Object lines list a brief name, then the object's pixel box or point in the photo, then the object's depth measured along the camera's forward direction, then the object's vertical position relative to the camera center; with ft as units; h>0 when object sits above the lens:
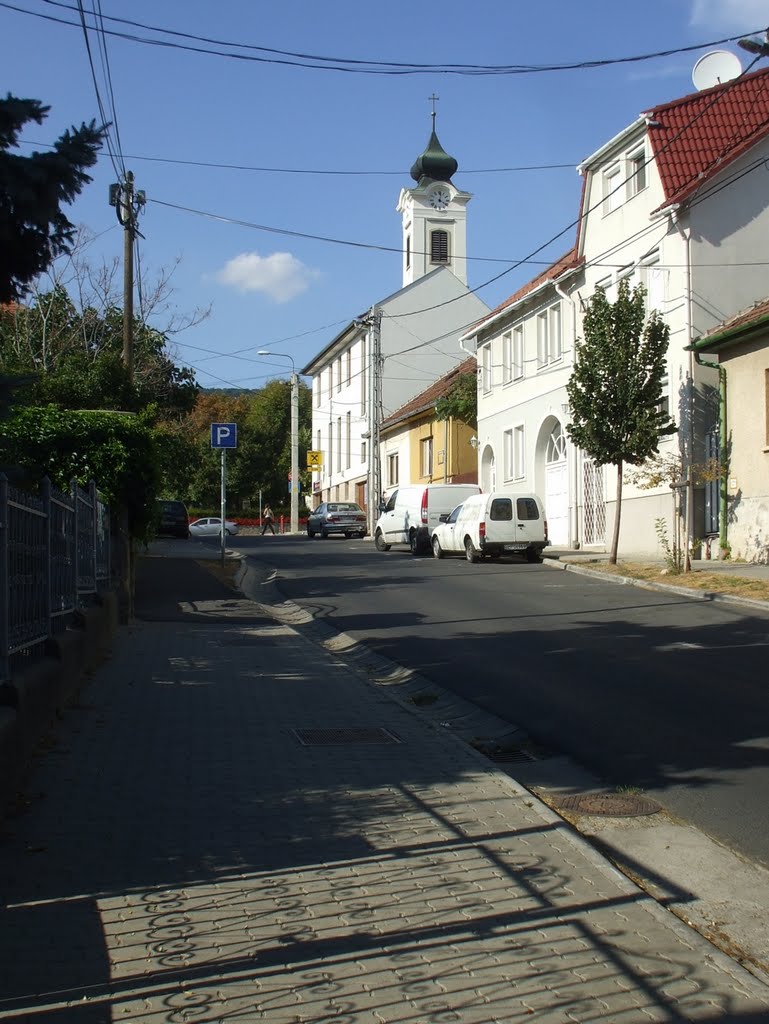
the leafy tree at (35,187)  19.22 +5.84
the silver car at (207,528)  178.91 +0.98
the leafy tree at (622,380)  78.02 +10.19
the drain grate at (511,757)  26.73 -5.24
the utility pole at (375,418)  141.38 +14.29
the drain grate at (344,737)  27.53 -4.92
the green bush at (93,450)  50.03 +3.72
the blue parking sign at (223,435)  75.46 +6.46
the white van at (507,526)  88.79 +0.50
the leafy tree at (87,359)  75.25 +14.26
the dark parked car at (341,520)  148.97 +1.73
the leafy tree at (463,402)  146.20 +16.58
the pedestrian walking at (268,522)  193.88 +2.04
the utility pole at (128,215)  78.59 +22.47
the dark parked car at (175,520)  148.77 +1.85
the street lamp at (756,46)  32.81 +13.76
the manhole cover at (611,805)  21.72 -5.21
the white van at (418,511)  106.52 +2.05
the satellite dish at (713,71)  90.48 +35.98
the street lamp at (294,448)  191.01 +13.97
